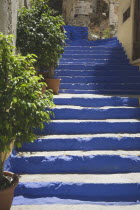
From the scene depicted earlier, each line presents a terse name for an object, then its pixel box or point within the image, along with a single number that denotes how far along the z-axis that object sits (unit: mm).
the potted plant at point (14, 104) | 2443
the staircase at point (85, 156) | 3059
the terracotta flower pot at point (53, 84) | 5376
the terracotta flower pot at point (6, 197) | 2529
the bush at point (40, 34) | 4695
